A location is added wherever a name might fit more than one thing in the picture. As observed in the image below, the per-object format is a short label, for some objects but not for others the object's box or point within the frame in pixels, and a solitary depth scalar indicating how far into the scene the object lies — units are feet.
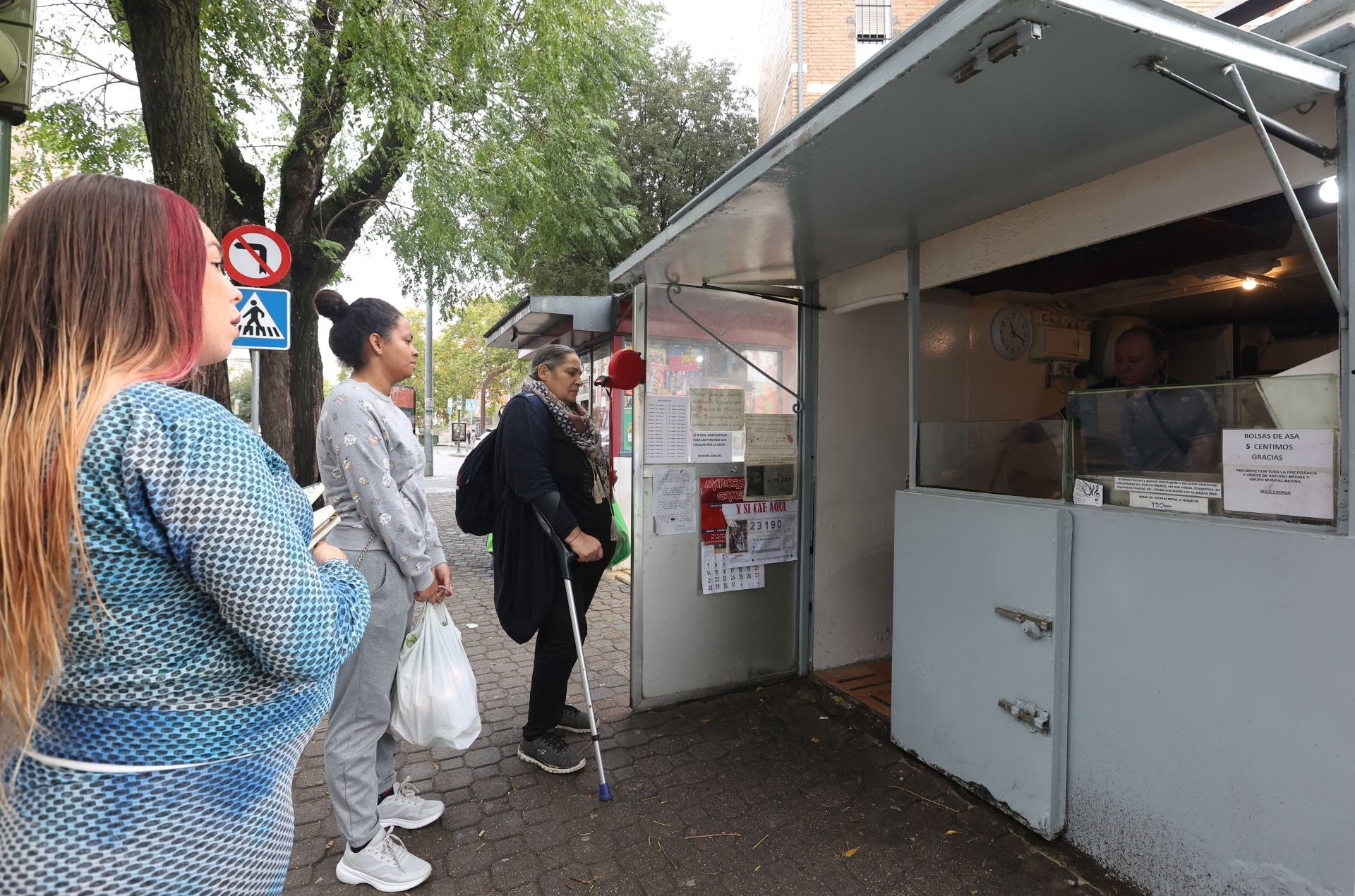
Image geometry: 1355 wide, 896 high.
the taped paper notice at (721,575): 13.89
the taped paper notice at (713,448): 13.79
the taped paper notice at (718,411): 13.79
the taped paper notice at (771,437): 14.32
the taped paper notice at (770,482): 14.37
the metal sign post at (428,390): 72.23
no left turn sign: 16.85
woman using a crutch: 10.73
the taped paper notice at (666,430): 13.32
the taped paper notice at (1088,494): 8.79
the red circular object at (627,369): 12.86
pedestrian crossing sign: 16.87
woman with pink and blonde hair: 3.07
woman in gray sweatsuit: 7.86
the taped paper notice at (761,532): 14.21
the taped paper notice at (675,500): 13.47
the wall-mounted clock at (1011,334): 16.08
